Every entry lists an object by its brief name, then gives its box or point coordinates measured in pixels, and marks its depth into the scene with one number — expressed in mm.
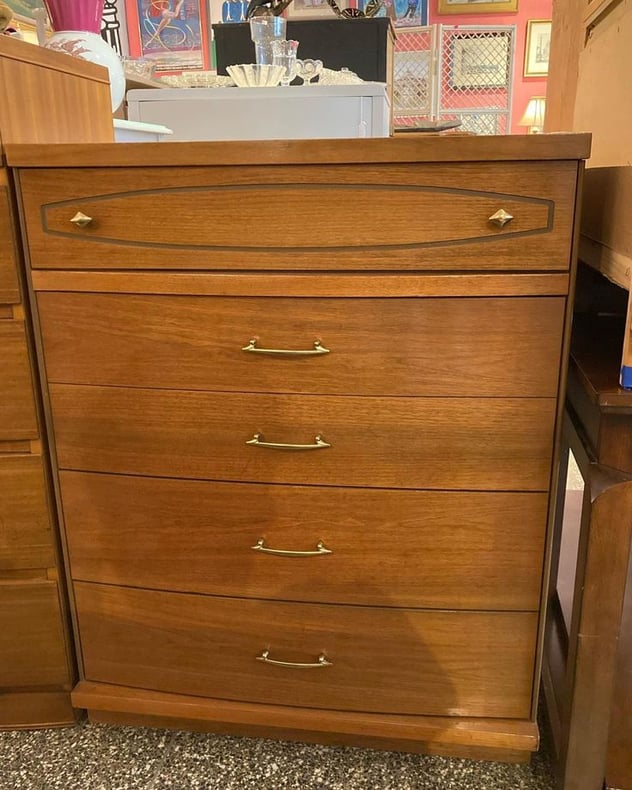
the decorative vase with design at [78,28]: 1109
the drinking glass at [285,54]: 1385
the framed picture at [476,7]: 4344
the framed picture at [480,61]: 4398
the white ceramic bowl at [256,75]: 1357
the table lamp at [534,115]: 4429
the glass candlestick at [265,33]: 1377
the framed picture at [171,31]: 4145
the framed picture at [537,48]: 4350
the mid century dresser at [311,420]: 849
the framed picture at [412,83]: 4379
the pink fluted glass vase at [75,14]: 1104
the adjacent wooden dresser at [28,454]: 927
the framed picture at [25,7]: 1652
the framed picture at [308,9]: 4234
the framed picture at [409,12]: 4324
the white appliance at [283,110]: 1273
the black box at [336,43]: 1657
